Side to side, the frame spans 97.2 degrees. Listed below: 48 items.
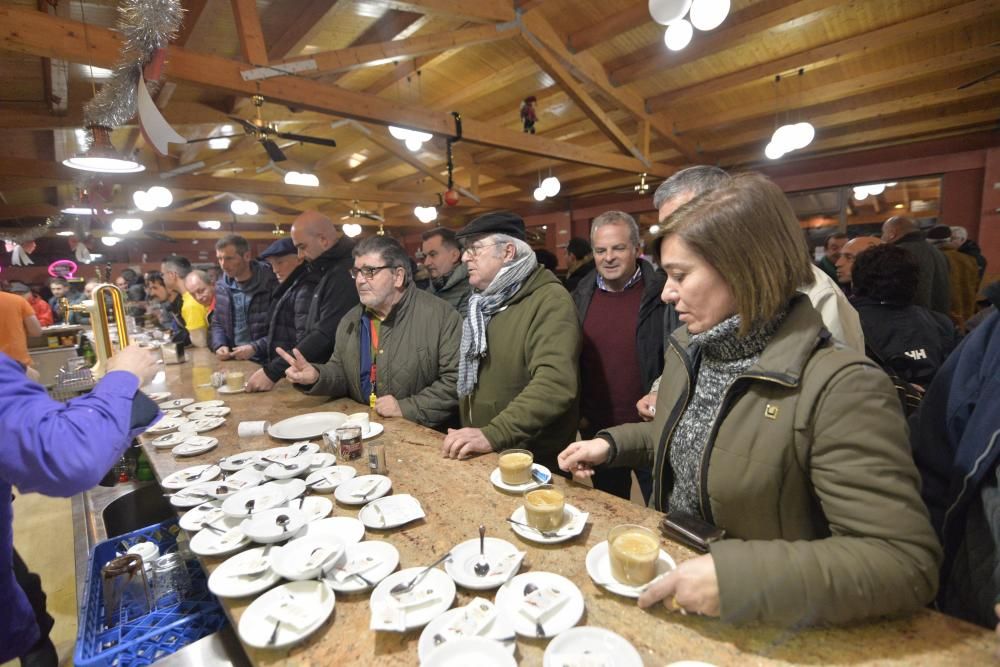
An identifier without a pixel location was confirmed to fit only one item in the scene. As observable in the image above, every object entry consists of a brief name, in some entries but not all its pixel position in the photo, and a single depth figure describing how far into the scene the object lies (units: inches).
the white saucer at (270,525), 45.1
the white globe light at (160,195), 279.6
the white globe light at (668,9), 104.0
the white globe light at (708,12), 105.7
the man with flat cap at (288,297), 133.5
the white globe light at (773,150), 202.4
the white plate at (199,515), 50.4
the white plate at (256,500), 50.1
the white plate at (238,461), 63.6
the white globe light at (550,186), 287.8
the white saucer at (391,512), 48.4
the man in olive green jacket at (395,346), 93.0
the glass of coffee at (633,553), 37.4
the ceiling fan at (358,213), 407.8
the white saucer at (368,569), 39.2
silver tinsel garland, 86.2
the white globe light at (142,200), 289.4
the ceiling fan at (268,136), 172.7
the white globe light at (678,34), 123.2
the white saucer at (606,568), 37.4
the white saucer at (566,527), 44.6
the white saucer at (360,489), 53.9
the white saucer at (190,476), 61.0
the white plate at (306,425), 76.7
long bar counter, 31.4
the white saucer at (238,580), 39.4
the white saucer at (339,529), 46.8
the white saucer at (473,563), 38.5
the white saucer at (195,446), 71.7
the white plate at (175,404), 97.4
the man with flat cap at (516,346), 73.1
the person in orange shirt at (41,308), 304.1
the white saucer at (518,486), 55.2
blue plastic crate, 45.4
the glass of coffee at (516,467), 55.3
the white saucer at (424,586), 35.2
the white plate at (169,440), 74.9
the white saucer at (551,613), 34.0
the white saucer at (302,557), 39.8
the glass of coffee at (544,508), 45.4
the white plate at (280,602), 34.3
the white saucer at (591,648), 30.6
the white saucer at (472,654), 31.0
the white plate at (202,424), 80.9
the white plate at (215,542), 45.2
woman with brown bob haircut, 31.8
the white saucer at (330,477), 57.9
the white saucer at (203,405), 94.4
